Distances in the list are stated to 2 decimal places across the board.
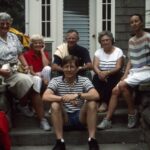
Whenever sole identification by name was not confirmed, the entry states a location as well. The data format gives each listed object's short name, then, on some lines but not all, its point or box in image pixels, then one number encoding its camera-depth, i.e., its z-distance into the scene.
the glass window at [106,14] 5.68
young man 3.76
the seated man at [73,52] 4.45
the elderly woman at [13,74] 4.03
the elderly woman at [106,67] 4.30
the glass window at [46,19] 5.70
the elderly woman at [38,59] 4.46
